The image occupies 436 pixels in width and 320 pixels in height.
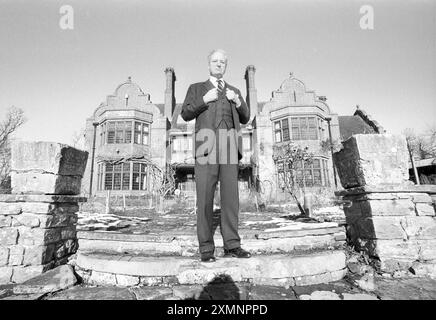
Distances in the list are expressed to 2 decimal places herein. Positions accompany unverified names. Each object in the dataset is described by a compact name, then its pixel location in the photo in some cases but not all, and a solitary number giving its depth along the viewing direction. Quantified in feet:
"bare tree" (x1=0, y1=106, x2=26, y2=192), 67.92
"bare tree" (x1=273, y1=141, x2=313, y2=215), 43.39
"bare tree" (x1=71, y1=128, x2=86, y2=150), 81.47
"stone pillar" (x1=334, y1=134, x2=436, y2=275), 9.02
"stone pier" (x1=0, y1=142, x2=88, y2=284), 9.33
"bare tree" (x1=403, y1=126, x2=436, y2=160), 100.52
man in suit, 8.63
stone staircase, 8.06
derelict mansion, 57.88
